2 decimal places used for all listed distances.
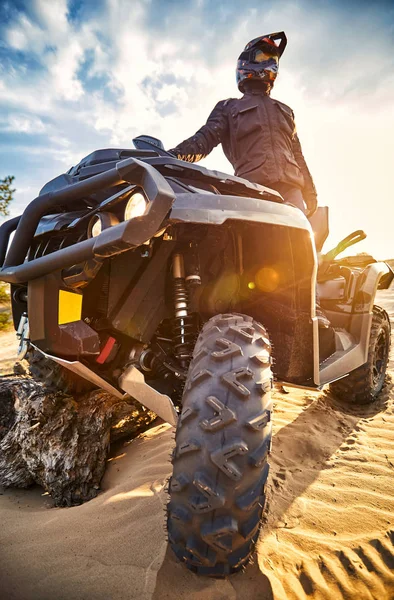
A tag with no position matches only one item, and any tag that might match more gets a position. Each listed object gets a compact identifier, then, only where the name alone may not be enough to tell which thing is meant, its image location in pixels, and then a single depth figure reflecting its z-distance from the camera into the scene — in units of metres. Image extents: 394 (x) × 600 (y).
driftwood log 1.99
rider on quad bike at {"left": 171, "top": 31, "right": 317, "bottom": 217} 2.68
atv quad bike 1.00
